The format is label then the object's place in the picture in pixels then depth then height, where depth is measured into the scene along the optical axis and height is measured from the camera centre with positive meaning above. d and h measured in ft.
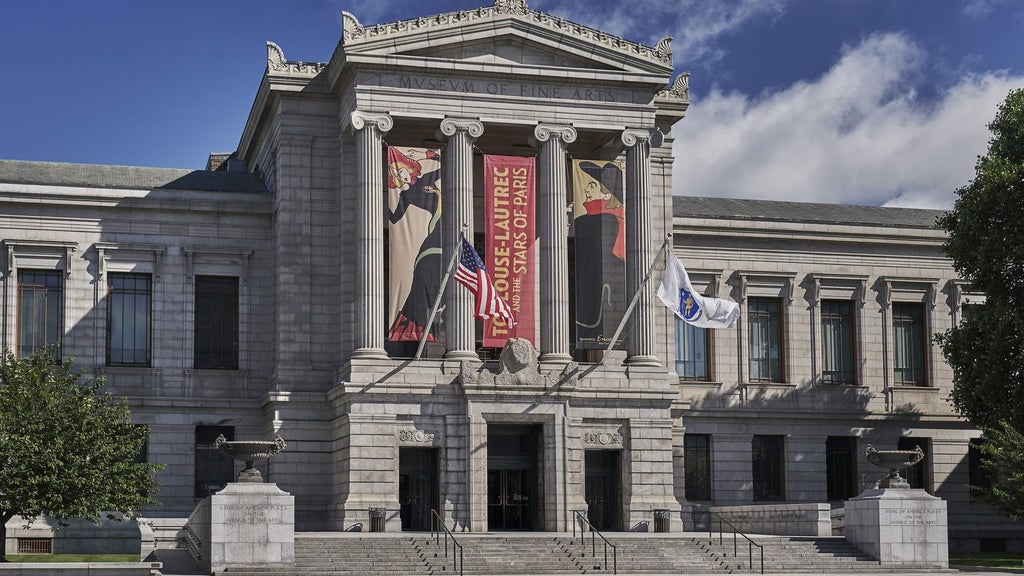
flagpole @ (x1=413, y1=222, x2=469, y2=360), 153.89 +8.76
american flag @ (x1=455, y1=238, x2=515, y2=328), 152.66 +10.27
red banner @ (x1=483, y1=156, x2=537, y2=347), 161.48 +16.16
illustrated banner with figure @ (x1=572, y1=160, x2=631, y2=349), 164.55 +14.94
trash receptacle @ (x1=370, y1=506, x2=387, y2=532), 150.82 -13.77
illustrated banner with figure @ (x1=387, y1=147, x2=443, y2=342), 158.40 +15.68
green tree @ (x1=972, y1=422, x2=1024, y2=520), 153.58 -9.13
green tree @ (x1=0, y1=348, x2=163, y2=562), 128.26 -5.82
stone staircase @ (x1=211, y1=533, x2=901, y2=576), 128.16 -15.52
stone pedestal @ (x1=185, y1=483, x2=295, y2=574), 122.83 -11.87
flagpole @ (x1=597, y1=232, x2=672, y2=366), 155.63 +8.37
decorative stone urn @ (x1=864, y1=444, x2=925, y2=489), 140.87 -7.64
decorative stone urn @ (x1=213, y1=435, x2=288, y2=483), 126.11 -5.54
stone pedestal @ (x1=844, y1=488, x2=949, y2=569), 138.00 -13.89
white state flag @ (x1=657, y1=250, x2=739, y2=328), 148.87 +7.54
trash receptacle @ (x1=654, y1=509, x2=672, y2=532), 158.40 -14.93
